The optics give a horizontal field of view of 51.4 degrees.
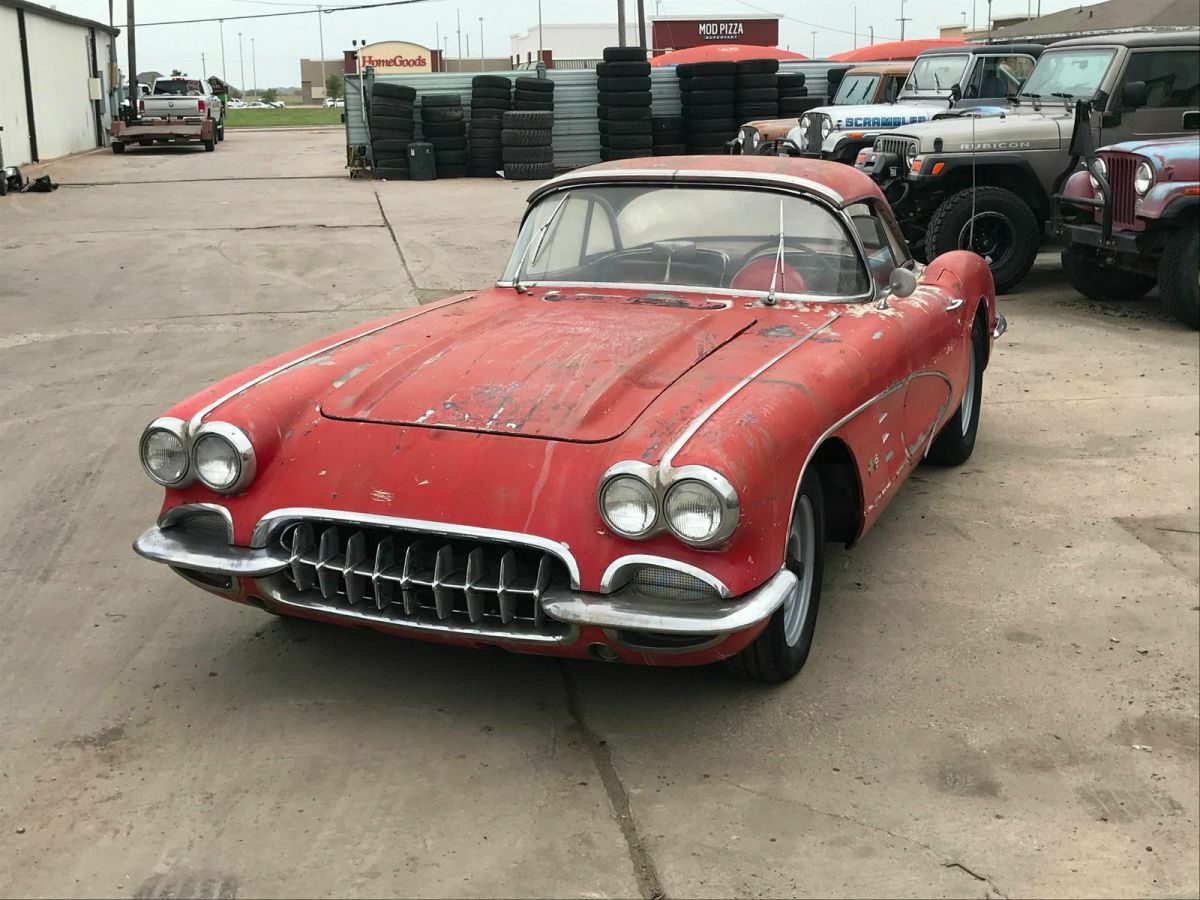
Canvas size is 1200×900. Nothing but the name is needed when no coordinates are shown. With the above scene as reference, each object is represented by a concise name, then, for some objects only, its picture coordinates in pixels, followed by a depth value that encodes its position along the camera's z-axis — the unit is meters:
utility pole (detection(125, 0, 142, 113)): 31.01
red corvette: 3.01
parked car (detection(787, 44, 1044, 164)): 12.66
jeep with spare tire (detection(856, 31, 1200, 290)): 9.76
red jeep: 7.89
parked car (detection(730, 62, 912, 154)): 15.45
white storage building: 21.95
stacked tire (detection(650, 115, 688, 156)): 20.62
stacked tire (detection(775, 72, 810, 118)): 20.25
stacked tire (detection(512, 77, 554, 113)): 20.03
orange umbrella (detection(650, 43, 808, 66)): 24.25
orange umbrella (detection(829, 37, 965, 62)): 24.53
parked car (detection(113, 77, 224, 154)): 26.03
